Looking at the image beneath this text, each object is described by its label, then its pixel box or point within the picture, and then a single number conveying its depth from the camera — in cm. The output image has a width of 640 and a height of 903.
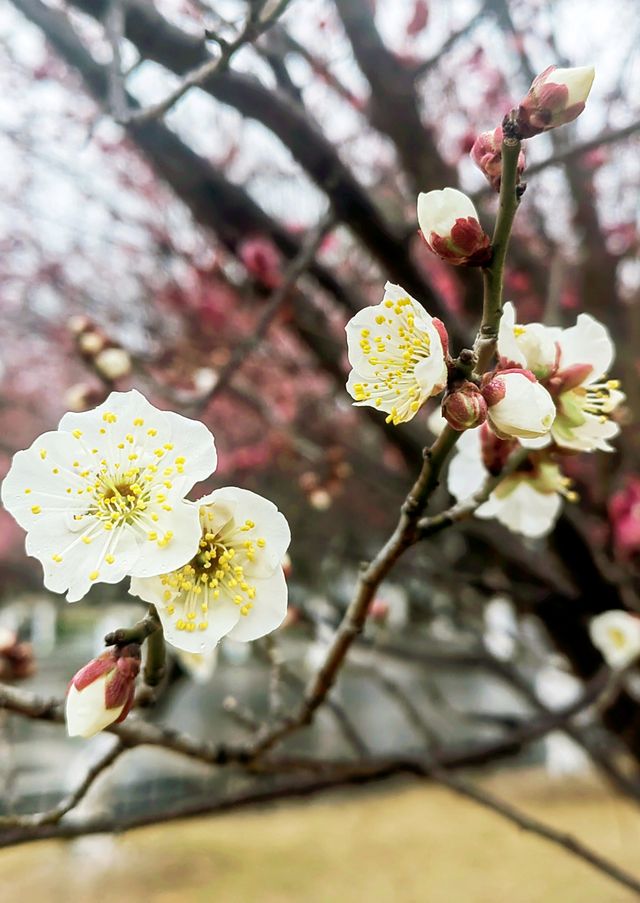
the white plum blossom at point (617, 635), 20
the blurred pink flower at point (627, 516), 24
